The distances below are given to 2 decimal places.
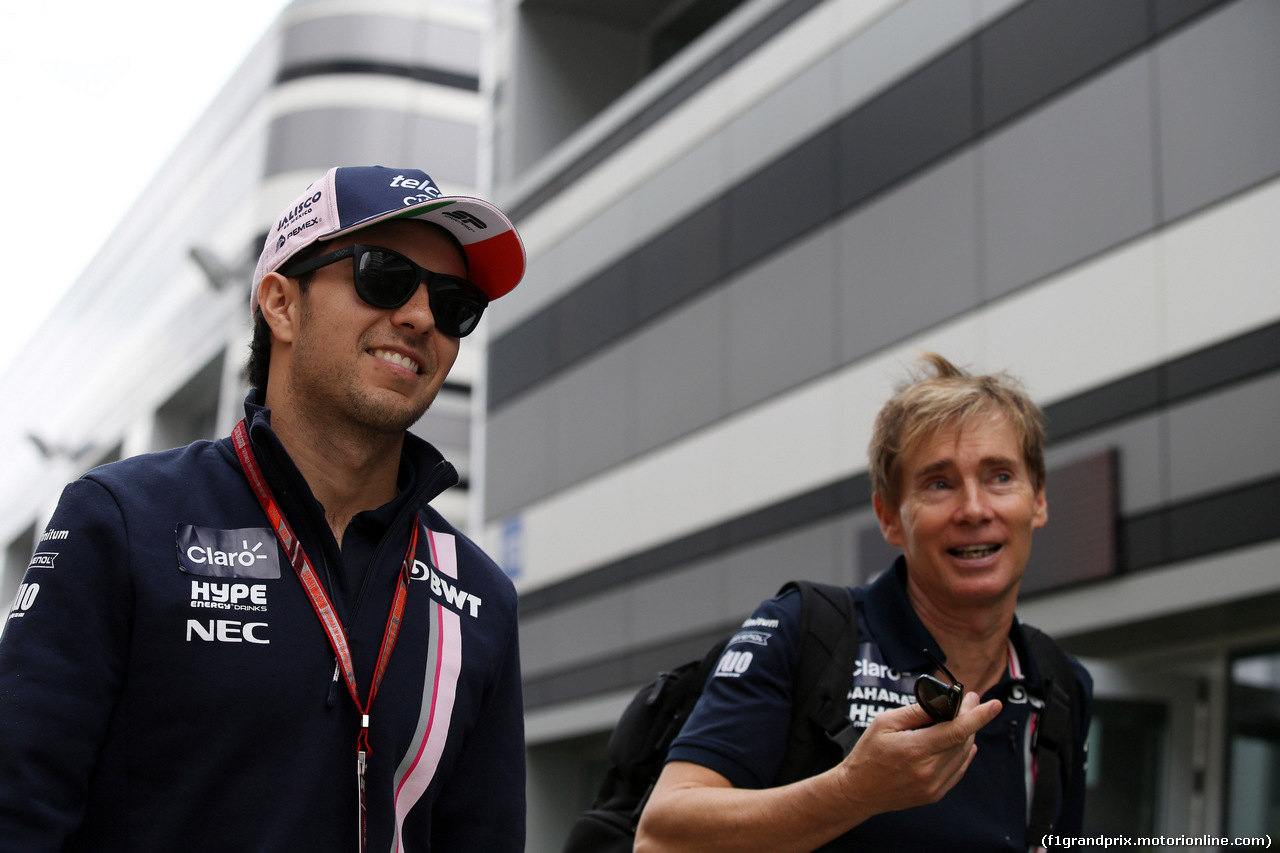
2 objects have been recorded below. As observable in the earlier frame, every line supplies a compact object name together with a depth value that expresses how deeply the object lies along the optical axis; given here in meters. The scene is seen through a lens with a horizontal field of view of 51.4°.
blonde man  2.82
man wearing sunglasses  1.98
